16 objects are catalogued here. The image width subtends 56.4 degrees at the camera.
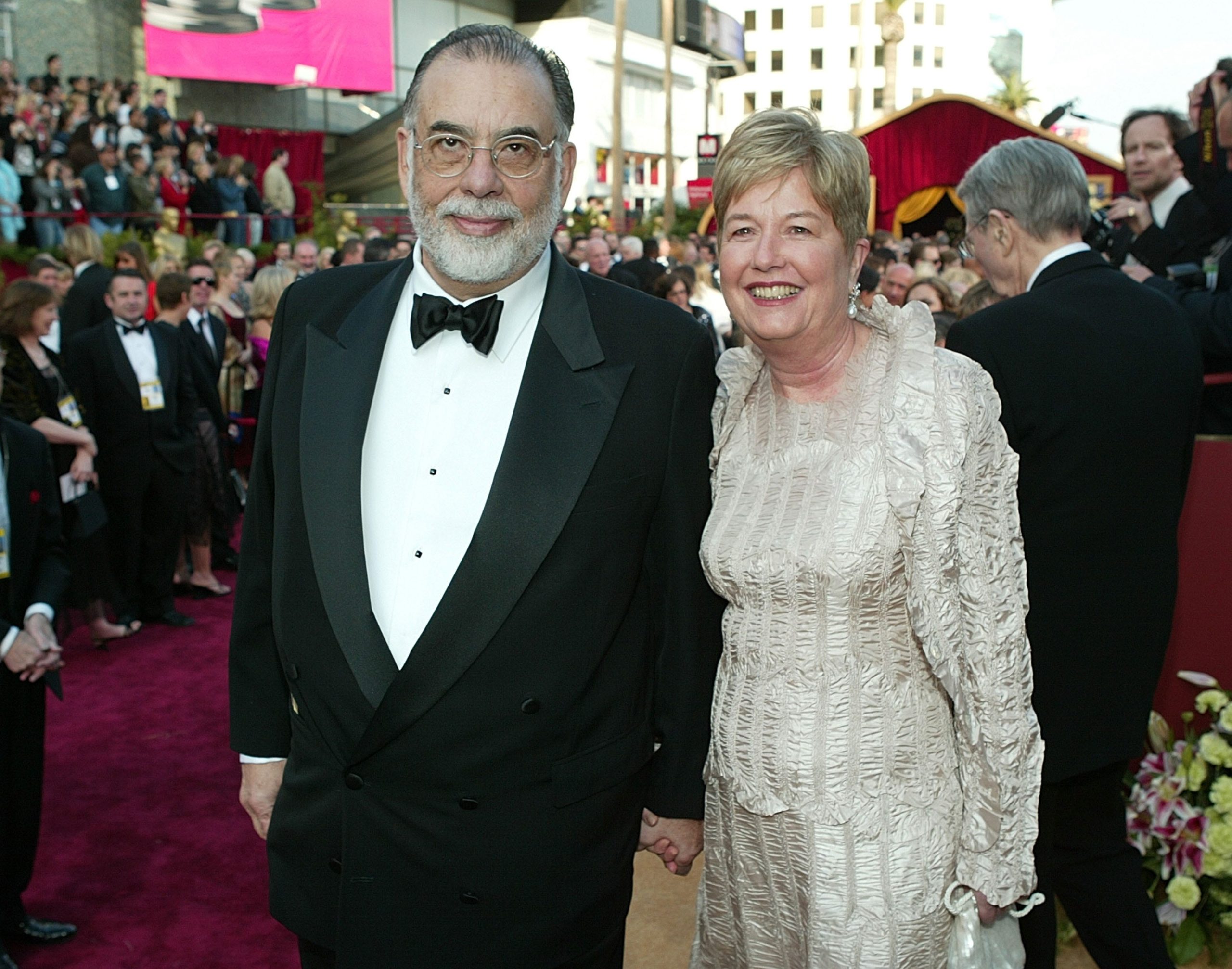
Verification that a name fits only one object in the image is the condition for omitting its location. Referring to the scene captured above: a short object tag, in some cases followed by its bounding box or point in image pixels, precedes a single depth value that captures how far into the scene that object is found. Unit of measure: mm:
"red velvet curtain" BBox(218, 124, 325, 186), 23908
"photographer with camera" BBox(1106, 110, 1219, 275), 4039
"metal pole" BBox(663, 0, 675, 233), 24891
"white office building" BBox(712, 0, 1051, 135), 74562
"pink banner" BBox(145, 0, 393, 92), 23172
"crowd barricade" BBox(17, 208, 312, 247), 13297
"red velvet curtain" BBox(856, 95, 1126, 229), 22203
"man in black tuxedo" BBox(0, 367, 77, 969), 3125
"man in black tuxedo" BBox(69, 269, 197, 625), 6051
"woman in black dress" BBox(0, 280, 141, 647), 5219
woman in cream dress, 1903
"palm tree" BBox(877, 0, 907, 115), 31234
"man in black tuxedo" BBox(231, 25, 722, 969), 1903
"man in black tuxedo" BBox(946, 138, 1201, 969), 2527
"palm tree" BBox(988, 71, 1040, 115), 75750
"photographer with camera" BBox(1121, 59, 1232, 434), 3156
